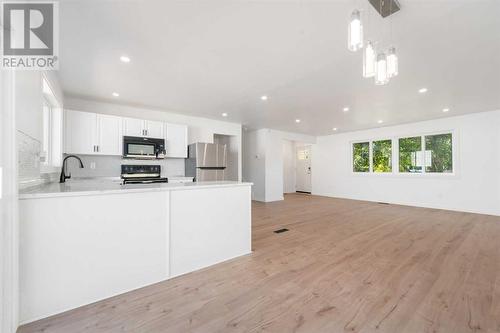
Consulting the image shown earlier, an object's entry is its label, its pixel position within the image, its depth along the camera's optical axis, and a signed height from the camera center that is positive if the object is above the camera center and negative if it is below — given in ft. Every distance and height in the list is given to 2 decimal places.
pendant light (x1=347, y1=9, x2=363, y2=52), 4.58 +3.07
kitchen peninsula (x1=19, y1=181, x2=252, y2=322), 4.87 -2.11
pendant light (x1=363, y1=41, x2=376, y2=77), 5.46 +2.86
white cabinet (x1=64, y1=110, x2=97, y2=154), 11.79 +2.05
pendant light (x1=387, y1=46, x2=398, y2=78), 5.63 +2.91
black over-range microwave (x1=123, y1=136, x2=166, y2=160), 13.29 +1.28
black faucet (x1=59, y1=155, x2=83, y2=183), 9.55 -0.55
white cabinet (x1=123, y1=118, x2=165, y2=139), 13.61 +2.71
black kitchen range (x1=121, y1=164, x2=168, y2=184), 13.55 -0.55
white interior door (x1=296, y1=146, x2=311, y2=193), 29.70 -0.44
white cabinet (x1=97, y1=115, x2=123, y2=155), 12.76 +2.02
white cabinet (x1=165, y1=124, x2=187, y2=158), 15.40 +2.00
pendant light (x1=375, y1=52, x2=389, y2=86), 5.73 +2.75
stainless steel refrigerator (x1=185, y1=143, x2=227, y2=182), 15.94 +0.38
